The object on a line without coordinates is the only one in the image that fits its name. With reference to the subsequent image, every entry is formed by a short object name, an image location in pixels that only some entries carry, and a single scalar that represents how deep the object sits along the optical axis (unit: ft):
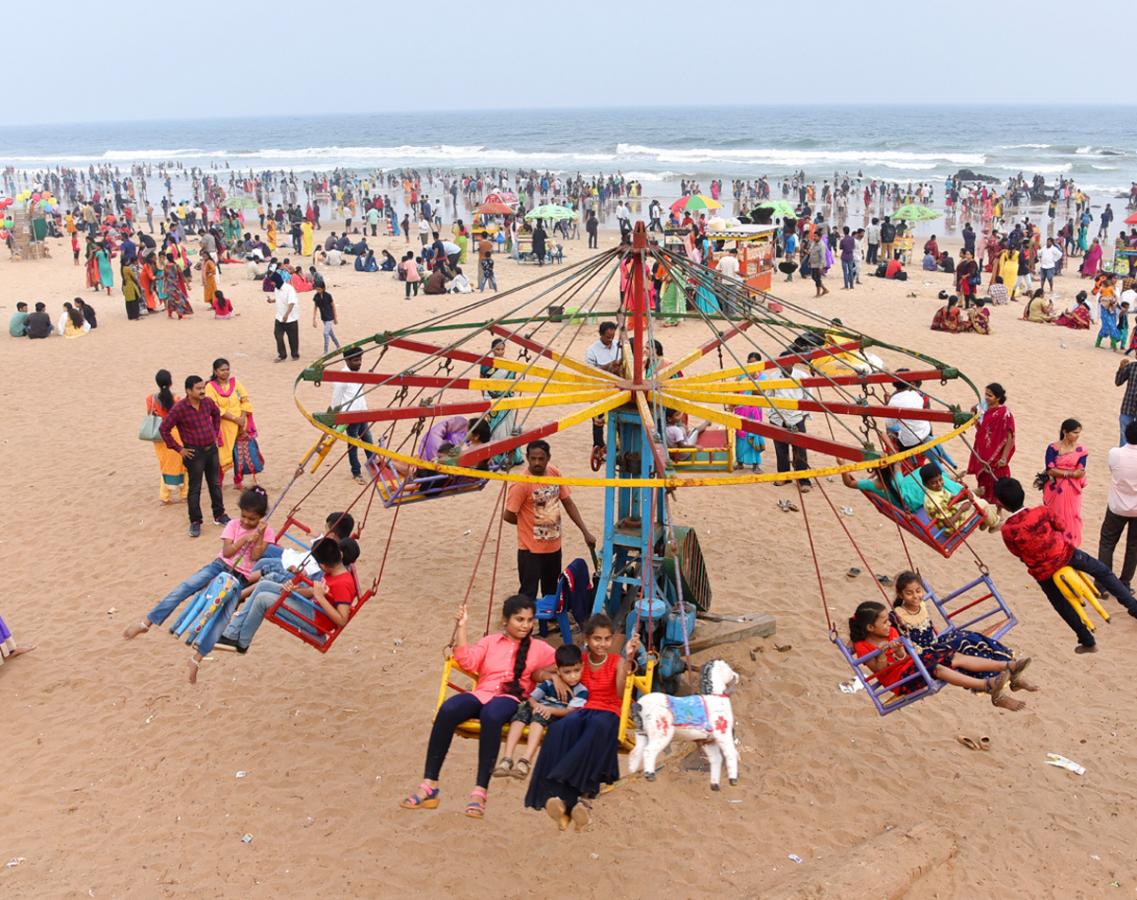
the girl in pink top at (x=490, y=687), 15.92
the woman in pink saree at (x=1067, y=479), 24.57
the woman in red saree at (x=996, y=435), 28.12
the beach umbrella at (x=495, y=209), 92.79
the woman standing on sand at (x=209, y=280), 67.31
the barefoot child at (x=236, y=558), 20.61
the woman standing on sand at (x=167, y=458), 31.71
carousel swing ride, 16.62
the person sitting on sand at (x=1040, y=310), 61.72
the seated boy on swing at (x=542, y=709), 15.46
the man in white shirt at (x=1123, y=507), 24.35
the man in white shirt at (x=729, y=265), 60.13
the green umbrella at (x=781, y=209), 91.13
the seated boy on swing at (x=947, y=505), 20.17
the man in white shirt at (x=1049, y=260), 70.23
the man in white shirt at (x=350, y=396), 29.58
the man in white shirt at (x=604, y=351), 35.06
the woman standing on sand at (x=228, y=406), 32.48
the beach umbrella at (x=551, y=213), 88.13
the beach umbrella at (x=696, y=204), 85.87
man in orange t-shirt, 23.52
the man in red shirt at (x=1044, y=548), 19.80
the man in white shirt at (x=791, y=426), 31.40
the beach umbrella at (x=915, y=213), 87.92
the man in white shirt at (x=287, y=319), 50.96
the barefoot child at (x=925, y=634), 17.47
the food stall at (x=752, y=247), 65.36
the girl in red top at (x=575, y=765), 14.88
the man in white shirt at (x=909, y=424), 26.45
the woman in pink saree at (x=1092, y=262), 80.06
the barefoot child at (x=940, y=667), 16.89
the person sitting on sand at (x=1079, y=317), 59.72
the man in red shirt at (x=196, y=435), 29.58
